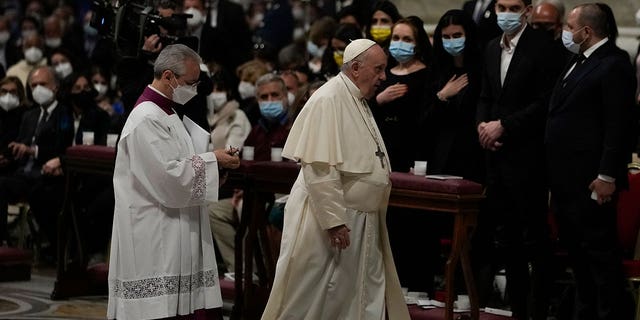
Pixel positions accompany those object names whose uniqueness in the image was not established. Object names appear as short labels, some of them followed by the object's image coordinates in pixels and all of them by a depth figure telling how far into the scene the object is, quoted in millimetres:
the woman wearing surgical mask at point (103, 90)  26567
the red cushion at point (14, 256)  22516
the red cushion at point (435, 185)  15928
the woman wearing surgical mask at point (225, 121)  23547
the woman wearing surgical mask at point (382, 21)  21203
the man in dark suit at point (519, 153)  17344
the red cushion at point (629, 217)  18000
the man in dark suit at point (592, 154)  16344
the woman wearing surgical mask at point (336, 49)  21687
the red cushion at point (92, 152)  19798
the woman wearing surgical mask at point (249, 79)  24750
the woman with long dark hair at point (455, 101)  18391
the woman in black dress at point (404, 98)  18828
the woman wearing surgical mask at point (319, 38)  24844
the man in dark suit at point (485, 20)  20187
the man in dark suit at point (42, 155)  24562
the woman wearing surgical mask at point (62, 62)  29219
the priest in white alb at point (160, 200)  14883
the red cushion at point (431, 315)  16828
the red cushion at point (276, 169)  17734
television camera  18094
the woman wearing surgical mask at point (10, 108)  25984
